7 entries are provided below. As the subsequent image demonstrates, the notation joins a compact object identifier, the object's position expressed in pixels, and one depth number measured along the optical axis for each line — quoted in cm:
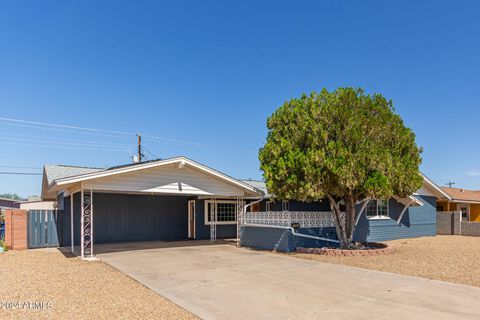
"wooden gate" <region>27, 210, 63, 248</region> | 1431
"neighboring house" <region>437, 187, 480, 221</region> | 2459
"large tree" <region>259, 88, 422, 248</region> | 1130
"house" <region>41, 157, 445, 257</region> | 1272
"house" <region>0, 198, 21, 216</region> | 2720
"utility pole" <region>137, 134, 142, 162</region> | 2961
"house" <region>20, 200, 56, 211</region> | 2494
